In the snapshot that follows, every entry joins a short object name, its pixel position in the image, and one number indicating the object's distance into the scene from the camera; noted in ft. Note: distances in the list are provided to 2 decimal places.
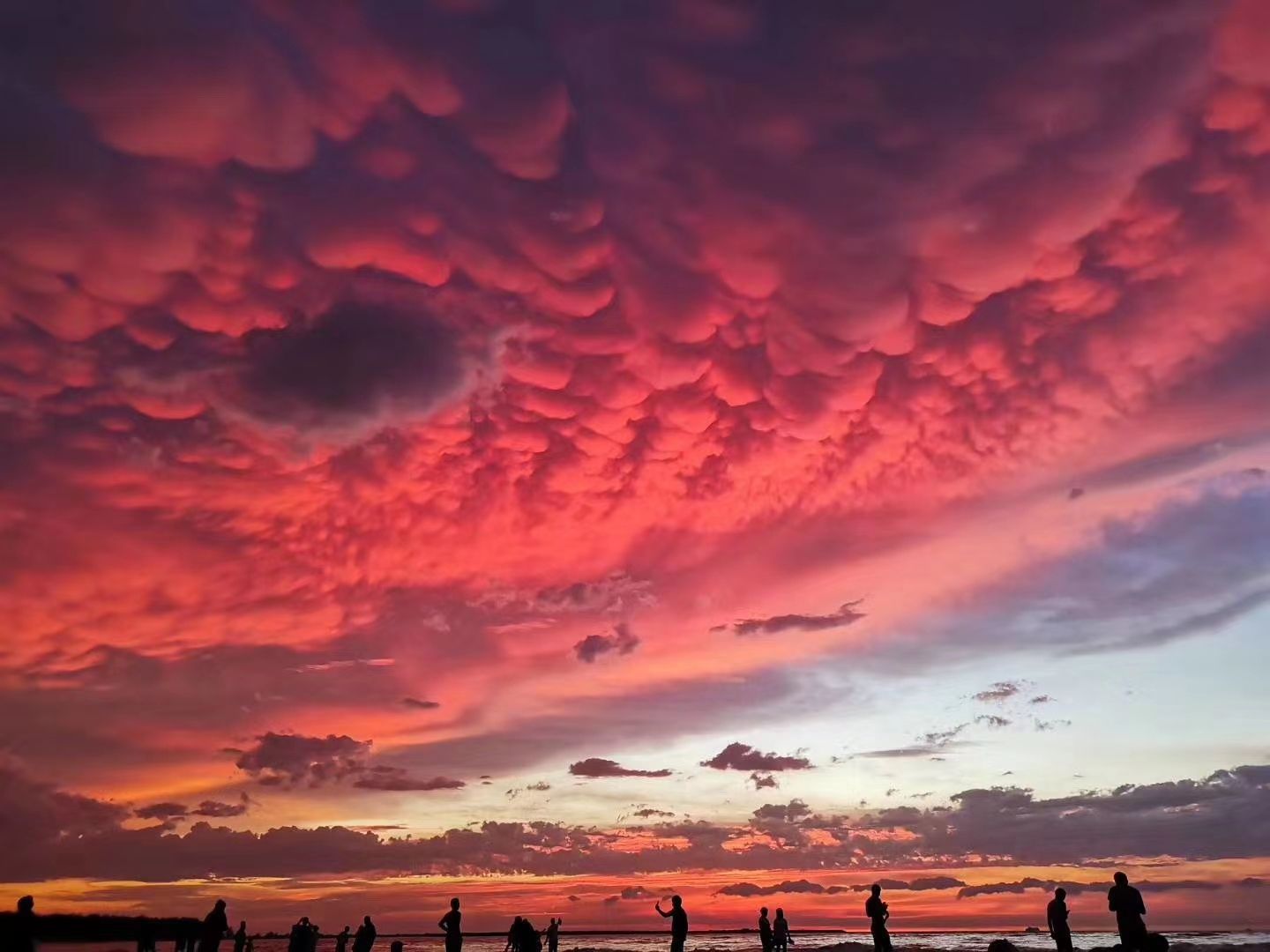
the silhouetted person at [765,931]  109.81
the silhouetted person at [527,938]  86.89
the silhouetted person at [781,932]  113.39
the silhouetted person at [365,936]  90.58
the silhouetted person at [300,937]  88.33
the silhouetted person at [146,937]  110.32
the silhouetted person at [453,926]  82.74
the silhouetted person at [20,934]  55.16
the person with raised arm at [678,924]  82.07
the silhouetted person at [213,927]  78.84
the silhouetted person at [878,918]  86.53
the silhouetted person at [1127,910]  64.03
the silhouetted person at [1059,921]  83.10
